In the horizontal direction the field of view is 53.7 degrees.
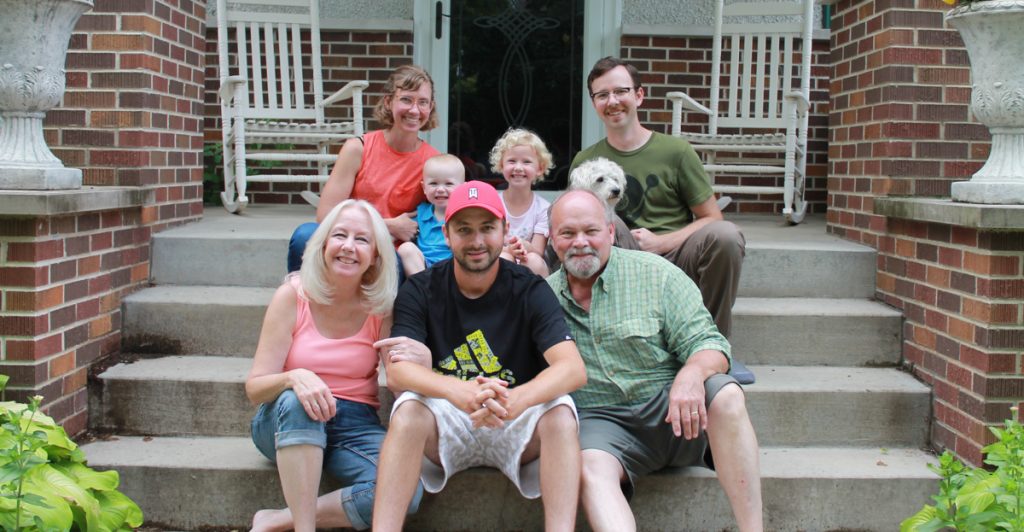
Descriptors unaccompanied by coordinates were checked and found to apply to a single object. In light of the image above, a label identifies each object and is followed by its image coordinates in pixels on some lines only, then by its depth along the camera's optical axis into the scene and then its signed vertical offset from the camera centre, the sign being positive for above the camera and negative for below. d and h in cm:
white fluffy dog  322 +1
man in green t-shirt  350 +6
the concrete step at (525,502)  285 -89
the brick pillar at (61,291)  293 -36
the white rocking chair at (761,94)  495 +50
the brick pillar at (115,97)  359 +28
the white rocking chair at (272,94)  484 +44
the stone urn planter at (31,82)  294 +27
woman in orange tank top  342 +8
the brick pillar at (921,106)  364 +30
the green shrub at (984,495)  236 -74
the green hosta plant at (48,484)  229 -75
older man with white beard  270 -43
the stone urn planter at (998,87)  292 +30
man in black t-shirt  249 -50
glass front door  570 +62
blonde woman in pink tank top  259 -51
